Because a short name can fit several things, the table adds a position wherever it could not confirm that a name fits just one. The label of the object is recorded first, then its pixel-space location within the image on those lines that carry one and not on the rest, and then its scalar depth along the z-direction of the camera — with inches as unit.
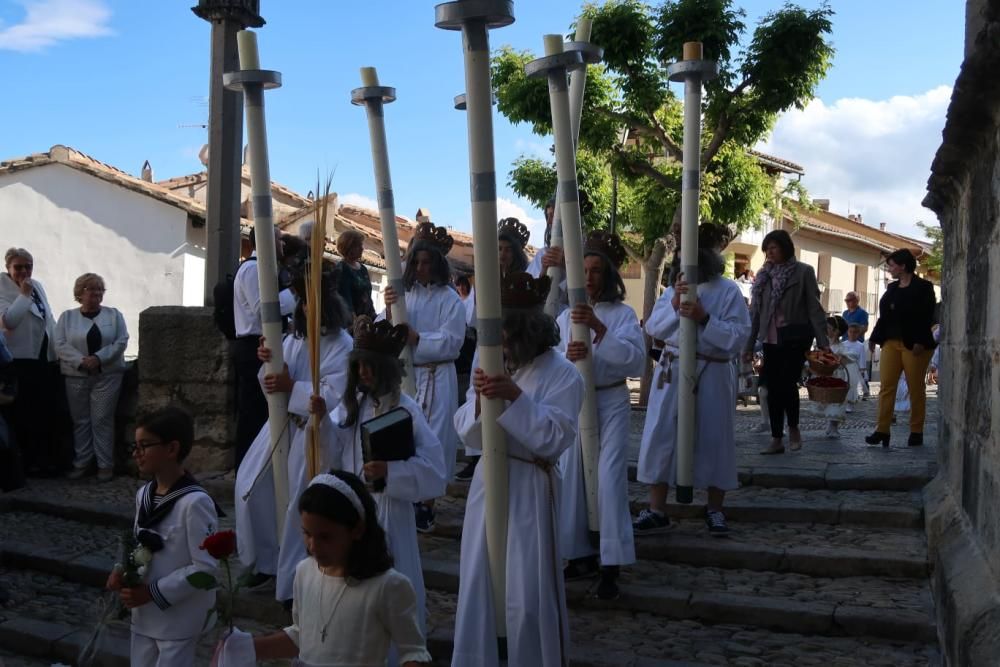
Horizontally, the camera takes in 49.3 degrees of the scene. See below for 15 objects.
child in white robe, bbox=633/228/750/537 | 254.8
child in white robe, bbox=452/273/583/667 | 163.3
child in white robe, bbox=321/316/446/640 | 181.5
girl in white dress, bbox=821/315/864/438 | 393.1
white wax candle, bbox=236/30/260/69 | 209.8
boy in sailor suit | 151.3
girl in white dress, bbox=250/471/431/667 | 126.9
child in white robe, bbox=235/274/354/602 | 223.5
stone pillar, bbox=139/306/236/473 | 333.4
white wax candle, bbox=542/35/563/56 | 194.9
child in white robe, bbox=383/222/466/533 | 283.6
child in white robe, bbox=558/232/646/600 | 221.1
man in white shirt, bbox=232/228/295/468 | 272.4
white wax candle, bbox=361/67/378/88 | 239.3
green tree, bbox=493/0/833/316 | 550.0
